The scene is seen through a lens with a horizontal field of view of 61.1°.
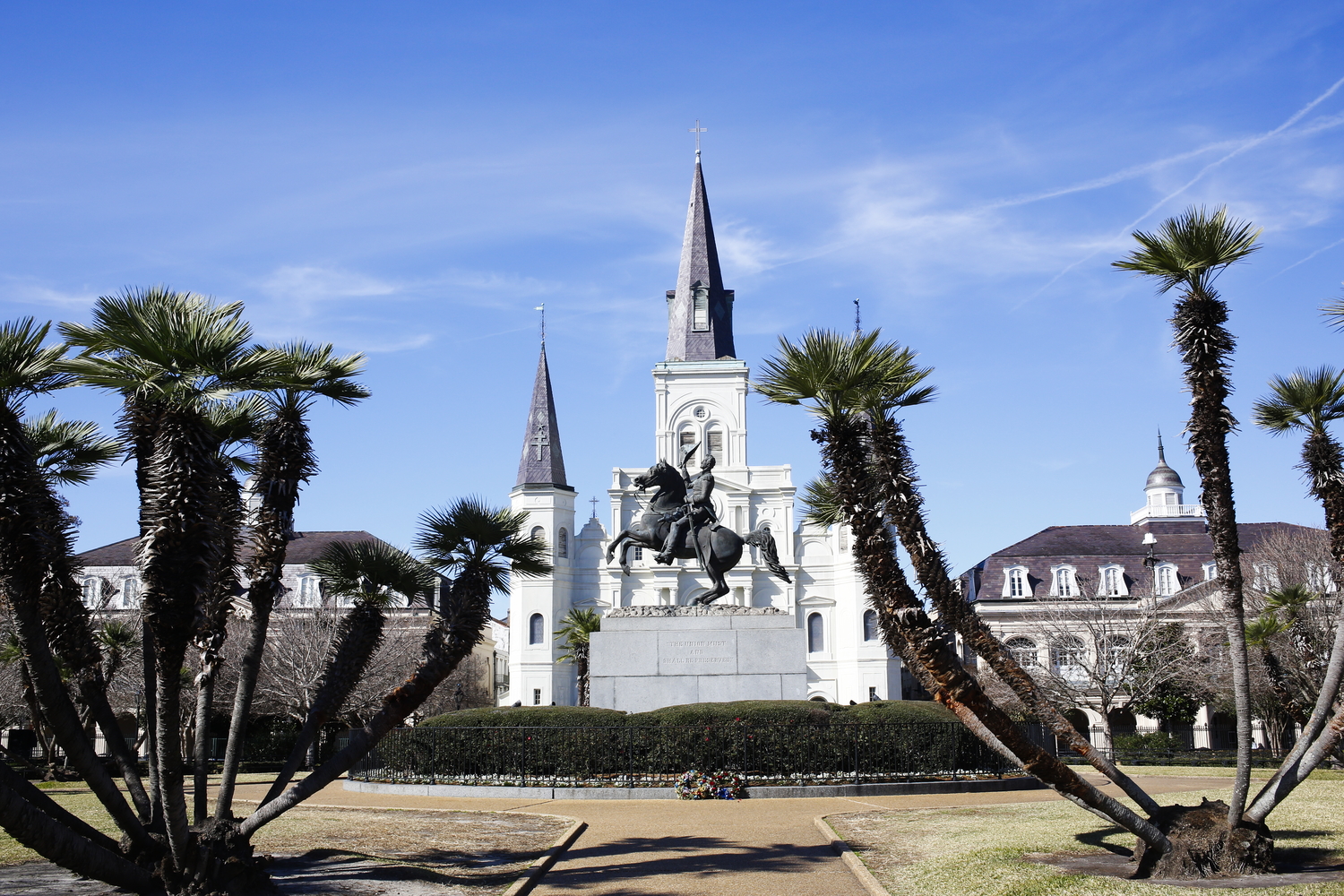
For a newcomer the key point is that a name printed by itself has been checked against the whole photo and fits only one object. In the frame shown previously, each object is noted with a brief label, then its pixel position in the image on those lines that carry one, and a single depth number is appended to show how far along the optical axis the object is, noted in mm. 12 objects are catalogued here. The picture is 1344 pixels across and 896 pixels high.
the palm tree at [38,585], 8656
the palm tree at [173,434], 8898
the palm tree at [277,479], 11211
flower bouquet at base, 19984
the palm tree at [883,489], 10266
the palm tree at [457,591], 11086
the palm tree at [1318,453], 11234
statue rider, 24844
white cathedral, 86625
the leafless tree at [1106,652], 44625
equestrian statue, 24859
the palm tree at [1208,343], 11141
